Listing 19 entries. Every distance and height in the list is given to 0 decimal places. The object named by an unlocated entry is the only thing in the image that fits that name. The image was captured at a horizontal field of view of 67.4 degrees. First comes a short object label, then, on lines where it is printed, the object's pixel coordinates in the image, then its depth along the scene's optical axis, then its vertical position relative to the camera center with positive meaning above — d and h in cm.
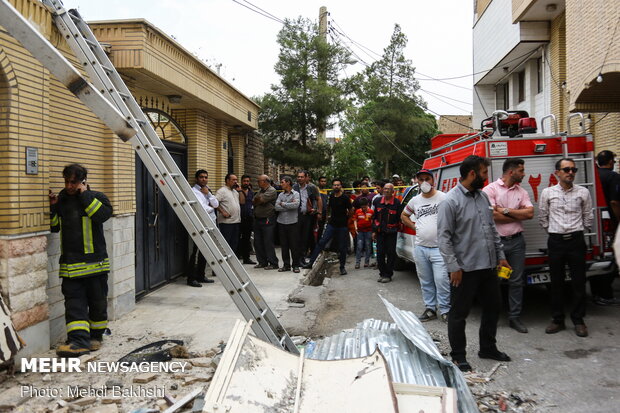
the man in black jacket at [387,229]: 848 -40
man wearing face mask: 588 -65
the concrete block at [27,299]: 419 -83
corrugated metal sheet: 357 -128
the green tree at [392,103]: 2981 +677
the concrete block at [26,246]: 420 -33
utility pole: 1716 +312
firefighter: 463 -42
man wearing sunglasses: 525 -37
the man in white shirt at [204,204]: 793 +4
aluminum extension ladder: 370 +74
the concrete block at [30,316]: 423 -100
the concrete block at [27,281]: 419 -66
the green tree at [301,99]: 1681 +396
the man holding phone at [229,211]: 866 -4
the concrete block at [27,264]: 419 -49
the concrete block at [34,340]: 430 -124
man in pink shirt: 544 -15
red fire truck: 579 +39
